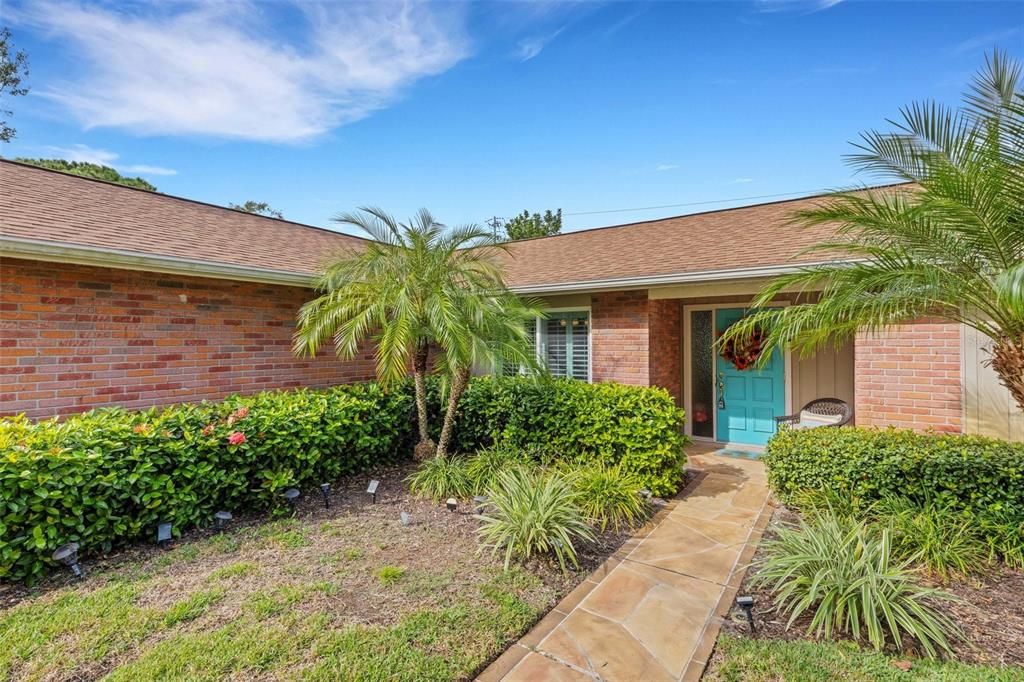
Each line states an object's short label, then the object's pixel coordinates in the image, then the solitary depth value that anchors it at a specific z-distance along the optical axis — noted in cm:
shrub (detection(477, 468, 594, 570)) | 394
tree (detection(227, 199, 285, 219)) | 3472
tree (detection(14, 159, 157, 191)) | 1973
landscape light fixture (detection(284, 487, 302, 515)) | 494
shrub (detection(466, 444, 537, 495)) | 566
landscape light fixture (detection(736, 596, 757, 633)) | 294
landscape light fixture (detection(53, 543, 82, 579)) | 354
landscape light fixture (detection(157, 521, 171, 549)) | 410
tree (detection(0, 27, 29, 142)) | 1850
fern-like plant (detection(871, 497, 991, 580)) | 368
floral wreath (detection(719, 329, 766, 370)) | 786
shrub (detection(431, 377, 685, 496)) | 568
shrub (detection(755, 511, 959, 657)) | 286
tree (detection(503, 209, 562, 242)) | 3866
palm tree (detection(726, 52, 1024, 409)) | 349
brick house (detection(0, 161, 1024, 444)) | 501
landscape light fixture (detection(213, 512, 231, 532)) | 454
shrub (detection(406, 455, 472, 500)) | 552
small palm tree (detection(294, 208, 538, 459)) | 531
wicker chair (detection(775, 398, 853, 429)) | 656
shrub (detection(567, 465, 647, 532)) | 489
